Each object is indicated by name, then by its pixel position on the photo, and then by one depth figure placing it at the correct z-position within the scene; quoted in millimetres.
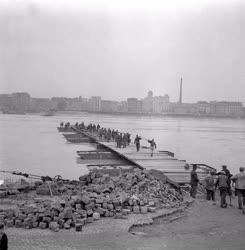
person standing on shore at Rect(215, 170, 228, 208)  14555
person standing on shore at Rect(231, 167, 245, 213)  13906
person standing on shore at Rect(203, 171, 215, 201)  15758
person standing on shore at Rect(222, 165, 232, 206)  15113
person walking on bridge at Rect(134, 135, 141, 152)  36969
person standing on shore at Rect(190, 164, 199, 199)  16453
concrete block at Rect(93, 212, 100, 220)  12609
